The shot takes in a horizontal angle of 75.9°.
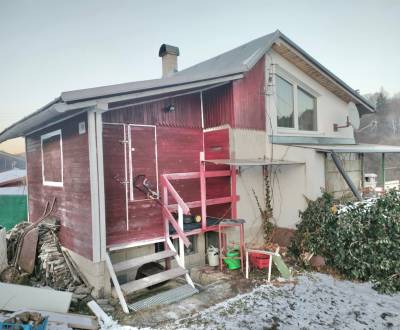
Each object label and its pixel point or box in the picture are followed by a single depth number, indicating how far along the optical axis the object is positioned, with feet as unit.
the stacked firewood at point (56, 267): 15.61
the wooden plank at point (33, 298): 13.19
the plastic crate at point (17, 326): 9.54
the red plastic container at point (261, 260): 19.01
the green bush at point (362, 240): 17.11
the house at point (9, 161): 98.94
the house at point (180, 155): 15.55
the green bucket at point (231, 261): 19.17
